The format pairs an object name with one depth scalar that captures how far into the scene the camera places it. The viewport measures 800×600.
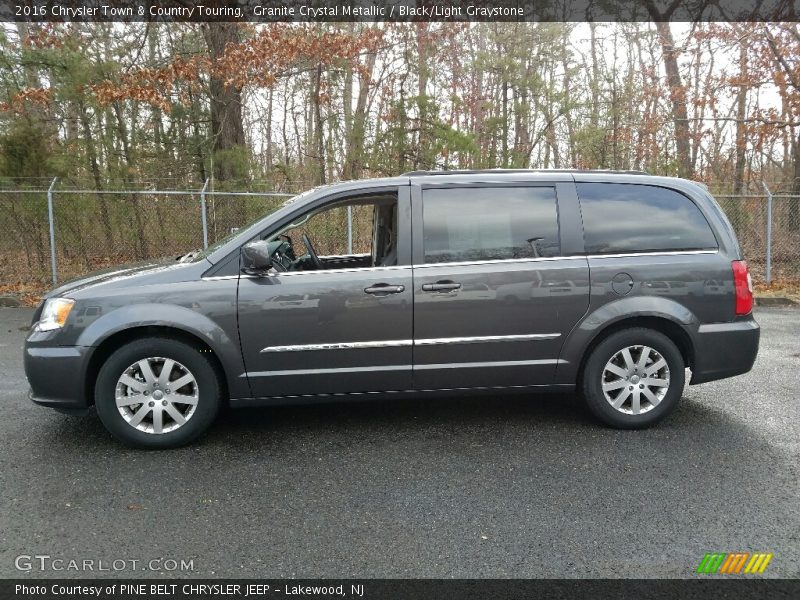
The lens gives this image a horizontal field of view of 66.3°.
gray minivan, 4.05
